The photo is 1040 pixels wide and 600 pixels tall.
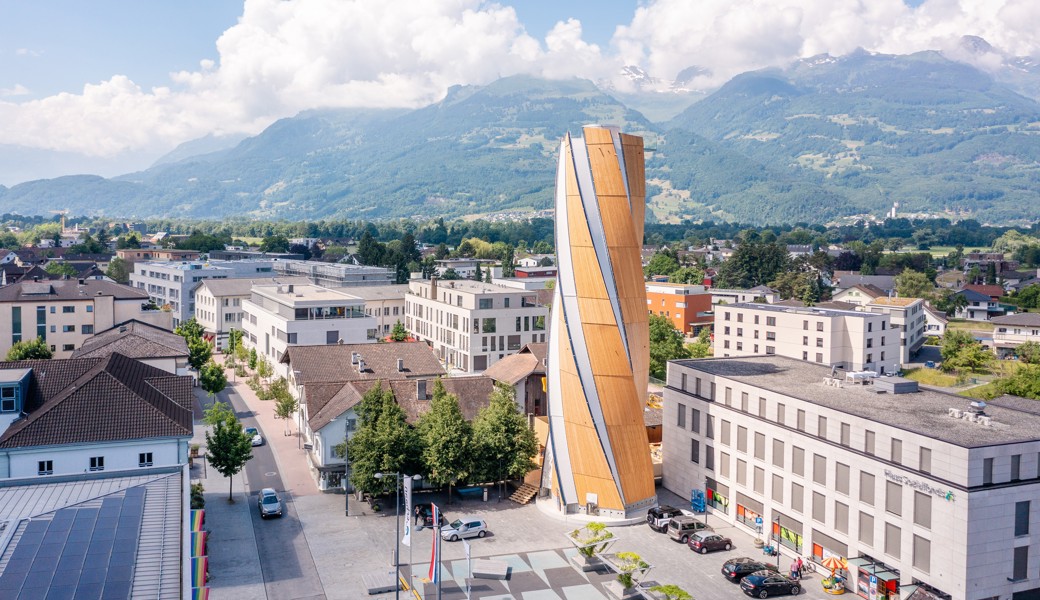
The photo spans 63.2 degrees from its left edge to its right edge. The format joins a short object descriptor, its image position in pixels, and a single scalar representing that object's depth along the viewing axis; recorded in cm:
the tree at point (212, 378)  6888
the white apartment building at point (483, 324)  8369
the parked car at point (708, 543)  3903
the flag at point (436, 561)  2999
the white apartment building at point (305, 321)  7619
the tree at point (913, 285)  13975
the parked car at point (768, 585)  3409
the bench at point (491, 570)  3553
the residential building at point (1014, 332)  10019
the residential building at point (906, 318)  9494
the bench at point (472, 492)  4672
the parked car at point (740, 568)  3562
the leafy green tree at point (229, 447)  4462
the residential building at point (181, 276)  11481
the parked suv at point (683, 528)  4053
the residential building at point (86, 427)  3716
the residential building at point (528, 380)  5925
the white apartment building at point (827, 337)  8200
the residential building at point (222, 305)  10212
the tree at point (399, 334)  9306
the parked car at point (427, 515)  4173
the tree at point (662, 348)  8181
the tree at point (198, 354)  7562
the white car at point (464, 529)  4044
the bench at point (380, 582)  3459
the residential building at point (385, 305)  10512
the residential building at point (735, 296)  12062
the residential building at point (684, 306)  11394
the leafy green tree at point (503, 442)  4528
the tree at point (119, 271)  14675
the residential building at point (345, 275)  12331
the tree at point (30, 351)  6862
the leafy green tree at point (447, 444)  4388
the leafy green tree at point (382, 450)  4319
